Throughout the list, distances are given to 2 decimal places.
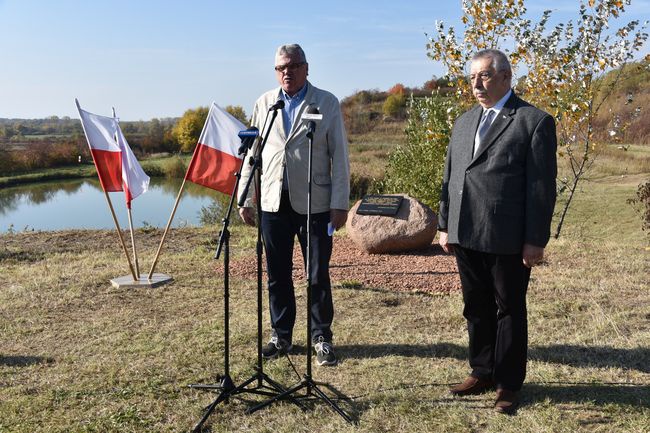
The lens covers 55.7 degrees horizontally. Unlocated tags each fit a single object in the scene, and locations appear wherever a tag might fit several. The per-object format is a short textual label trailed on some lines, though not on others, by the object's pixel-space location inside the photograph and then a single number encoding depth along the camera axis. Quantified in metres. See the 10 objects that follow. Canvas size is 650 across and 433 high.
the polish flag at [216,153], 6.58
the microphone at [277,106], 3.47
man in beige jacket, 4.09
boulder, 8.02
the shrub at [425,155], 10.95
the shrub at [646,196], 10.93
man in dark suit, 3.27
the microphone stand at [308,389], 3.56
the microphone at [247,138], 3.41
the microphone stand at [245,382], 3.40
